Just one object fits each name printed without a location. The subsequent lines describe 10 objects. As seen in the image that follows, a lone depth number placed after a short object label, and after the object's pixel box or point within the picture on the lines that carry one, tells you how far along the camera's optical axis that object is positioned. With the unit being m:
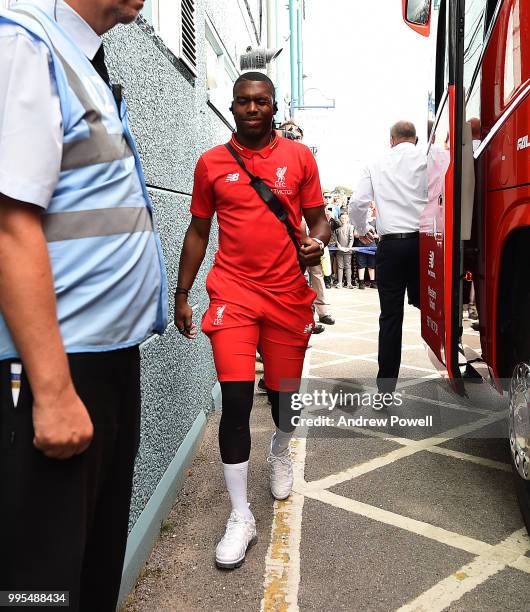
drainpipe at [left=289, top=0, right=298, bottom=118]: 16.27
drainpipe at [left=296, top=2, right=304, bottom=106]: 21.56
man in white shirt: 4.37
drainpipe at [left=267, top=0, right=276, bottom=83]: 9.12
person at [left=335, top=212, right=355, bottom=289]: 14.81
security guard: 1.12
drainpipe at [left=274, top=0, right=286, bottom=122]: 14.35
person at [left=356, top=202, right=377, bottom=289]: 15.43
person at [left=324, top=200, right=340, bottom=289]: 13.30
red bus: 2.49
